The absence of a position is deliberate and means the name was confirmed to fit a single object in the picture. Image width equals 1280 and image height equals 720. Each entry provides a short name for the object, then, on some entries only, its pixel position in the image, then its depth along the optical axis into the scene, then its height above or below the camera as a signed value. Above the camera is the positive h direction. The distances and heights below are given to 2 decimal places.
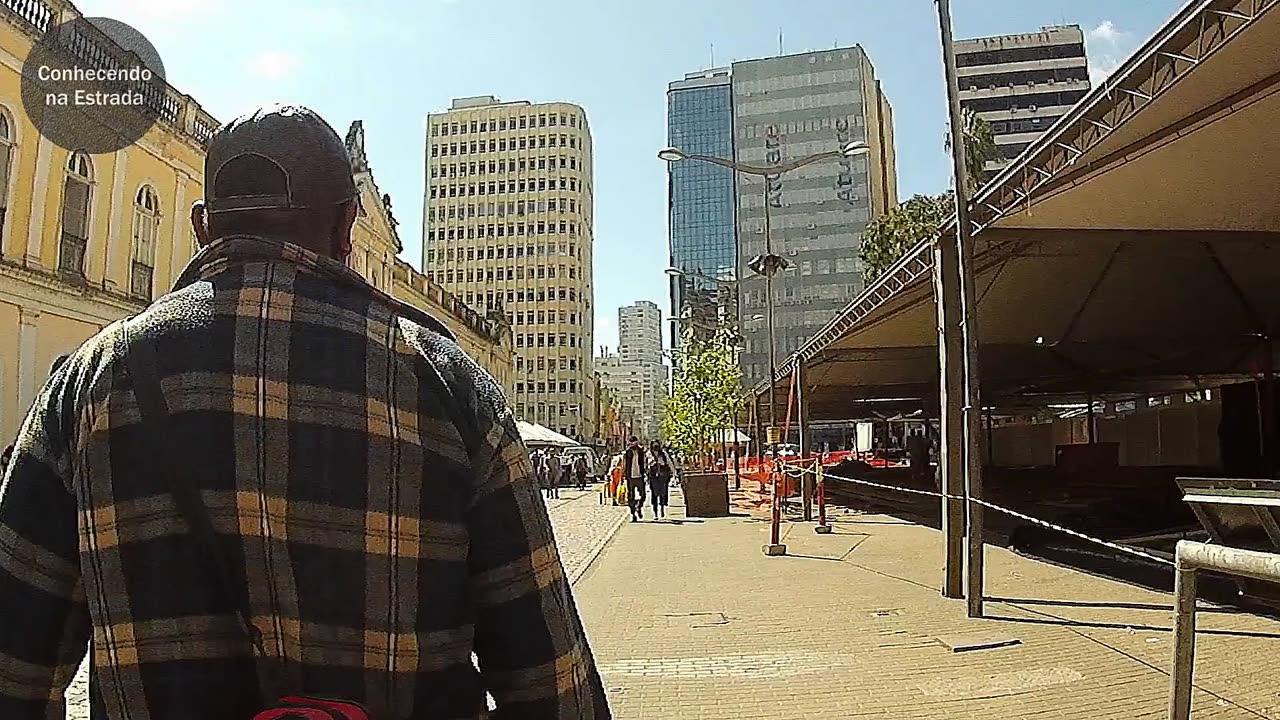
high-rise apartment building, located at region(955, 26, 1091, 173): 91.94 +37.09
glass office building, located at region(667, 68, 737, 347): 132.75 +39.66
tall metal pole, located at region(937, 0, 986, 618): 8.45 +1.14
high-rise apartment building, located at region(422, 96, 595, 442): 111.75 +26.77
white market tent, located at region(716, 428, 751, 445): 40.83 +1.31
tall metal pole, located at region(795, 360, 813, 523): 19.89 +0.56
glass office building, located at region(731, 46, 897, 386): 96.69 +28.97
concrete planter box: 23.00 -0.72
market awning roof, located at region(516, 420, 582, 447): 35.61 +1.02
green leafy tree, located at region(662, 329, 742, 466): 35.75 +2.81
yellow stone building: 17.45 +4.84
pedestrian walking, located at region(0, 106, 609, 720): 1.39 -0.09
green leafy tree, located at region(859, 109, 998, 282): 35.72 +9.37
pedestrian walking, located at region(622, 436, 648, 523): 22.97 -0.22
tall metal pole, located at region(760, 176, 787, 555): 13.84 +1.67
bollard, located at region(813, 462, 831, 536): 17.79 -0.83
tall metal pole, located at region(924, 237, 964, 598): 9.46 +0.55
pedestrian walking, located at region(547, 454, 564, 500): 37.83 -0.55
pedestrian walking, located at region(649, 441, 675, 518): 23.75 -0.36
